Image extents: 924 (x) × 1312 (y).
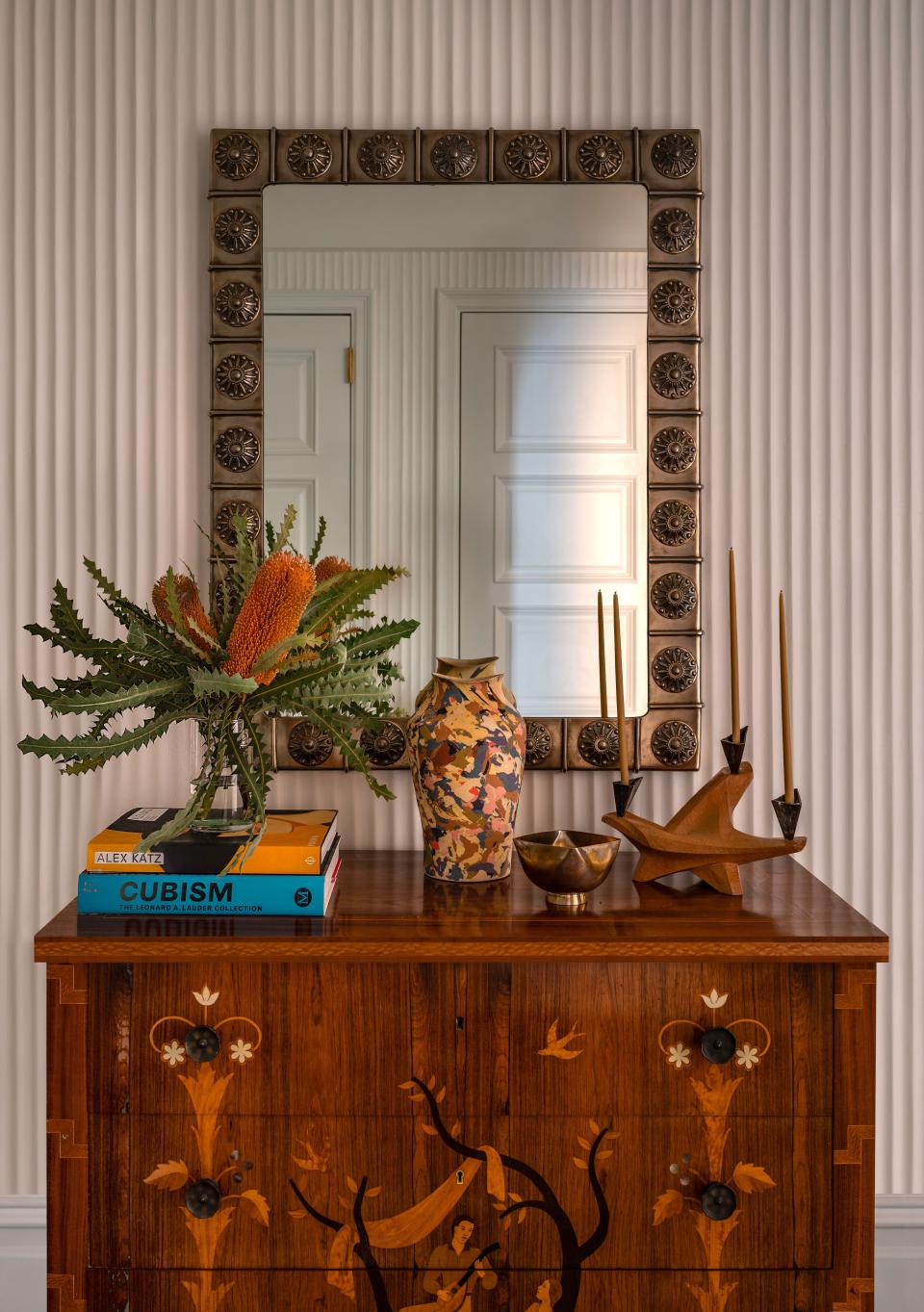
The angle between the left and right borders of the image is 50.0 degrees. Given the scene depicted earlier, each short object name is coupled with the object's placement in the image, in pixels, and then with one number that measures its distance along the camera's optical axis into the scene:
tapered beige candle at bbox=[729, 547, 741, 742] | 1.40
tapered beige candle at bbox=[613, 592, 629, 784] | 1.42
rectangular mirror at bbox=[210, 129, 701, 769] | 1.64
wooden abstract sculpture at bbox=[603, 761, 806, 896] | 1.39
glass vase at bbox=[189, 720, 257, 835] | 1.32
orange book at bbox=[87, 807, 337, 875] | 1.27
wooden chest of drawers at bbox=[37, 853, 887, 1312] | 1.23
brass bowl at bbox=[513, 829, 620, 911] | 1.29
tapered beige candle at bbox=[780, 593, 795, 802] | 1.37
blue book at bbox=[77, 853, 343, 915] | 1.26
